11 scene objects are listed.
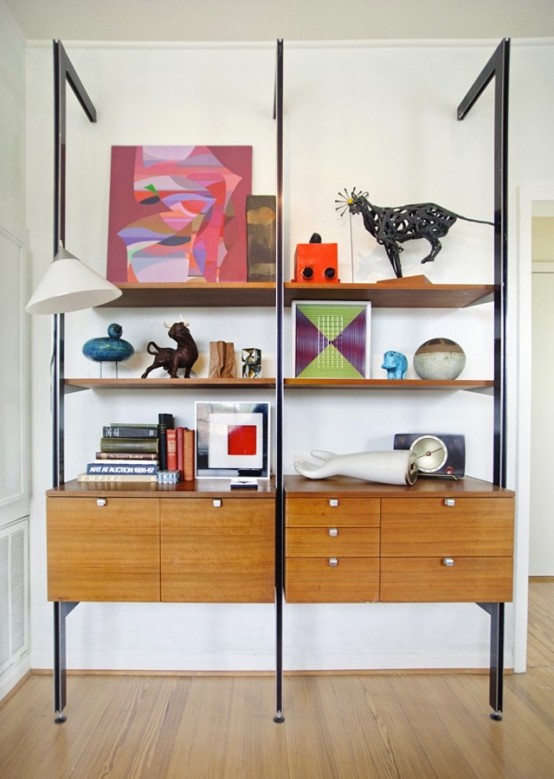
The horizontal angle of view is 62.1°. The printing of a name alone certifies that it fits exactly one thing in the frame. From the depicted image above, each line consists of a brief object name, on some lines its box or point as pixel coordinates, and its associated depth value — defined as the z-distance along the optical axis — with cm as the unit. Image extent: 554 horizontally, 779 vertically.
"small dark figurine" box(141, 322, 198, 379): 194
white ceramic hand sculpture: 180
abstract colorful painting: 210
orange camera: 191
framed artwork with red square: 199
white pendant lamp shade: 145
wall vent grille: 195
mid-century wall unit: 172
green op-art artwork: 197
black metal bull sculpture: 195
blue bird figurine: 194
